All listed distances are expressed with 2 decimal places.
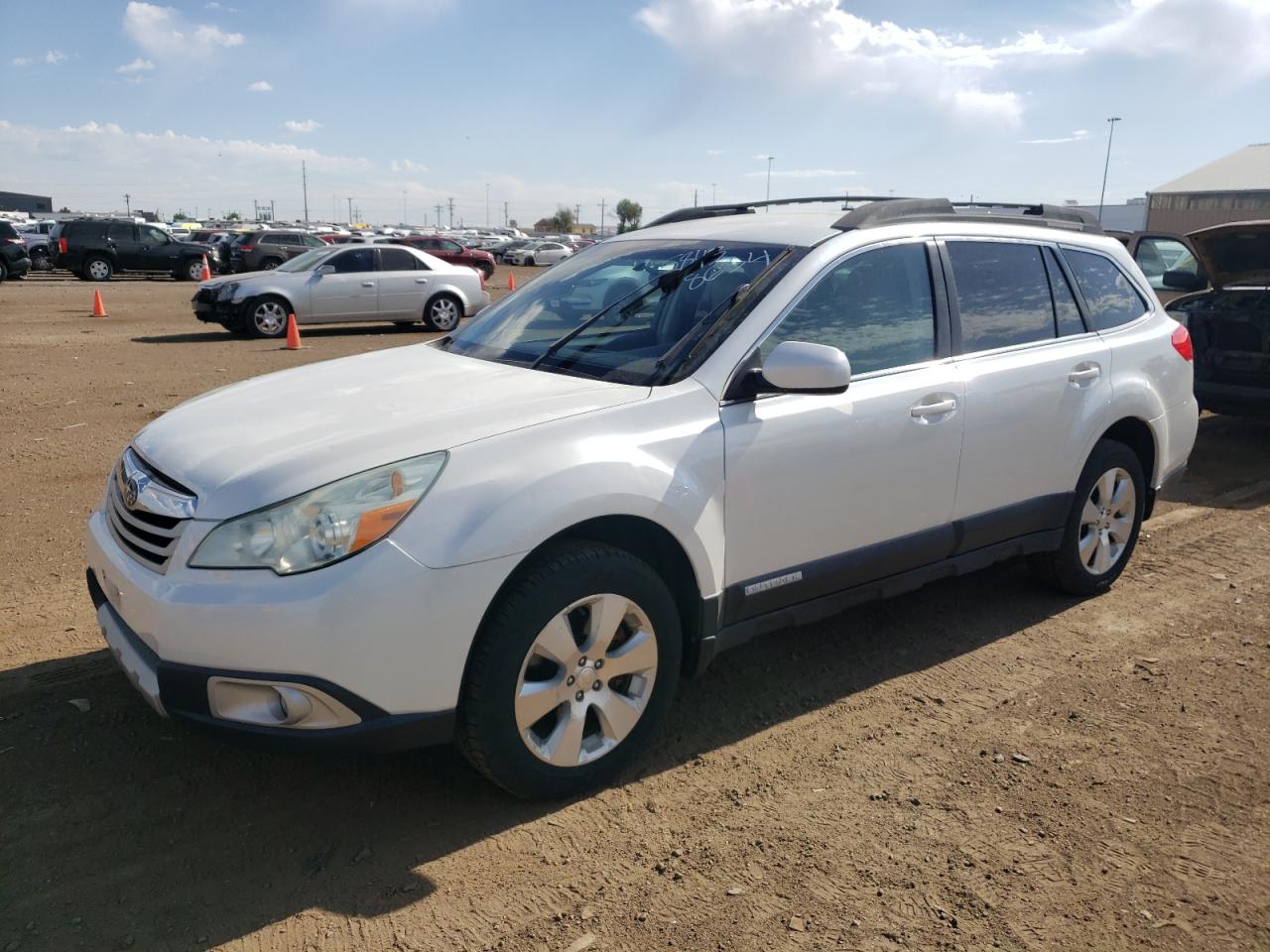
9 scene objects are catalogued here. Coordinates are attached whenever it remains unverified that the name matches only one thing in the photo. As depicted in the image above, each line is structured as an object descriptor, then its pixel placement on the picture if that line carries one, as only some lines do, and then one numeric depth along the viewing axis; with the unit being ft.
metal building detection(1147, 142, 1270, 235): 176.96
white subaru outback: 8.95
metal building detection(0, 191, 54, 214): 359.05
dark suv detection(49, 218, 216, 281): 96.73
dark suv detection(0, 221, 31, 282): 93.09
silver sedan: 52.29
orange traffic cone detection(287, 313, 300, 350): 48.44
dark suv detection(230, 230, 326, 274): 103.14
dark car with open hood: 25.67
